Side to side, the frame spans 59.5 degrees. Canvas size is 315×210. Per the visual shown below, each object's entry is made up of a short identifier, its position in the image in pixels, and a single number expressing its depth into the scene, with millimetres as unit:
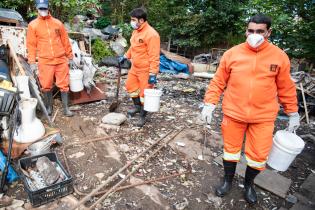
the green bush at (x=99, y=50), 9349
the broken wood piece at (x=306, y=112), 6073
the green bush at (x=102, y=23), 11358
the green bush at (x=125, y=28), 10758
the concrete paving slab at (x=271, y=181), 3566
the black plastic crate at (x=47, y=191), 2826
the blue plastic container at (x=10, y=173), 3206
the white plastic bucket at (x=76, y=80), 5294
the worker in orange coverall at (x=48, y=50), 4566
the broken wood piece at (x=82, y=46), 7343
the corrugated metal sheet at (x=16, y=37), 5738
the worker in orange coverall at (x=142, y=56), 4516
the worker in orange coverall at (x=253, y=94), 2695
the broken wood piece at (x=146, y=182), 3259
